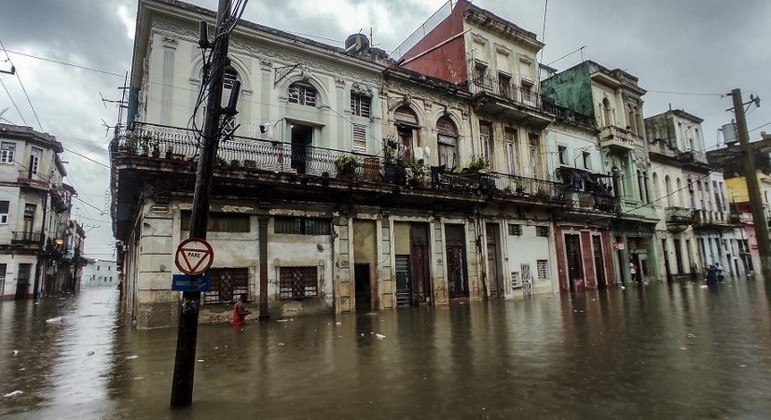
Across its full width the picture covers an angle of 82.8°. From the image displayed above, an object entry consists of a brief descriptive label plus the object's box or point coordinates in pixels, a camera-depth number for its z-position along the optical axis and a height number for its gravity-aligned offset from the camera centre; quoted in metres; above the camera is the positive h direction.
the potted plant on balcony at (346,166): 16.11 +4.11
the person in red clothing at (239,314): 12.74 -0.91
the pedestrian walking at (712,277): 23.28 -0.62
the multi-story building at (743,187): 19.59 +4.55
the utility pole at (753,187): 16.38 +2.82
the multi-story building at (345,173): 13.70 +3.93
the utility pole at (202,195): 5.03 +1.08
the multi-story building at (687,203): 31.08 +4.82
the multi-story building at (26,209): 34.97 +6.82
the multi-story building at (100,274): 97.15 +3.12
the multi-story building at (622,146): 27.66 +7.84
